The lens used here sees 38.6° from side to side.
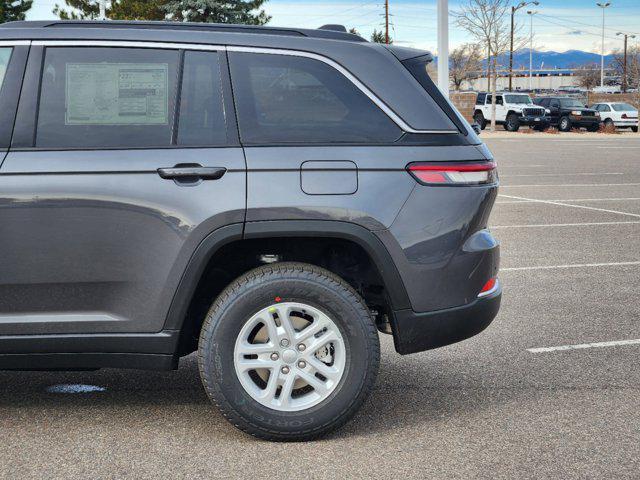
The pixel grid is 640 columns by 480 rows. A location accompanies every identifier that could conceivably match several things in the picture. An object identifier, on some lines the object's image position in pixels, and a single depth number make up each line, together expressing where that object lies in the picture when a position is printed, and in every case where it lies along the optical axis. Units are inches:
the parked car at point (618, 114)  1685.5
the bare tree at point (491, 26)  2003.0
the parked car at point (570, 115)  1679.4
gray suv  155.3
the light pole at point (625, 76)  3679.6
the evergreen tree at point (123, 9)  1685.5
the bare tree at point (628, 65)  3215.8
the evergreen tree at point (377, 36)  3545.0
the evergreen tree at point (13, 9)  1916.8
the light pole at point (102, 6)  1102.4
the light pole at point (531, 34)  2594.0
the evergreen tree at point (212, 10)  1472.7
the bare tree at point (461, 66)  4414.4
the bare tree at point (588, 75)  5187.0
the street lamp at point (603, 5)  3649.1
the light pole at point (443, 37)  573.0
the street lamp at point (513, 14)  2146.9
